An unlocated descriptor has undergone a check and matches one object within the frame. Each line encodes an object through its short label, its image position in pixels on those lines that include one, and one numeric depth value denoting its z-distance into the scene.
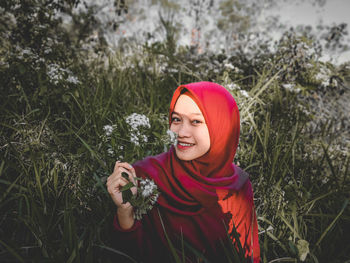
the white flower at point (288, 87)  2.49
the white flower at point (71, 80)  1.79
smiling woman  1.05
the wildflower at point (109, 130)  1.24
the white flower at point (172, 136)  1.01
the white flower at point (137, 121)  1.22
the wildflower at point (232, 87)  2.16
